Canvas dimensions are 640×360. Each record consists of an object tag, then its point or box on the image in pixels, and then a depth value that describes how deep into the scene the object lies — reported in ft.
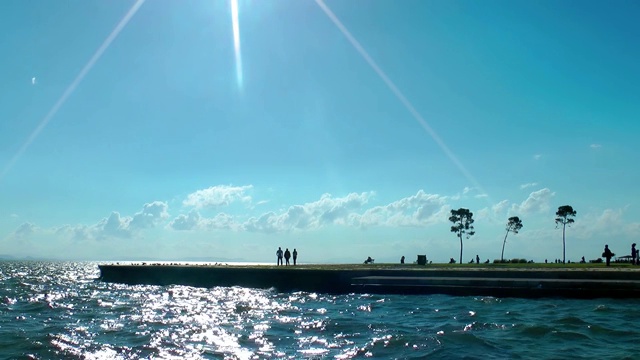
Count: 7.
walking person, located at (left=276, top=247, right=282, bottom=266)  185.64
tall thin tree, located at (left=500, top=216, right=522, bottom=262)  292.61
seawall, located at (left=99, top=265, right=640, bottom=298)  82.48
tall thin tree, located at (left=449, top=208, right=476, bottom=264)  290.48
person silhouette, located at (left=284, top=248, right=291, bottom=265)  188.44
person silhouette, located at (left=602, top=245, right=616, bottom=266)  128.90
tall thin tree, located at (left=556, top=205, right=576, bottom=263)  269.03
